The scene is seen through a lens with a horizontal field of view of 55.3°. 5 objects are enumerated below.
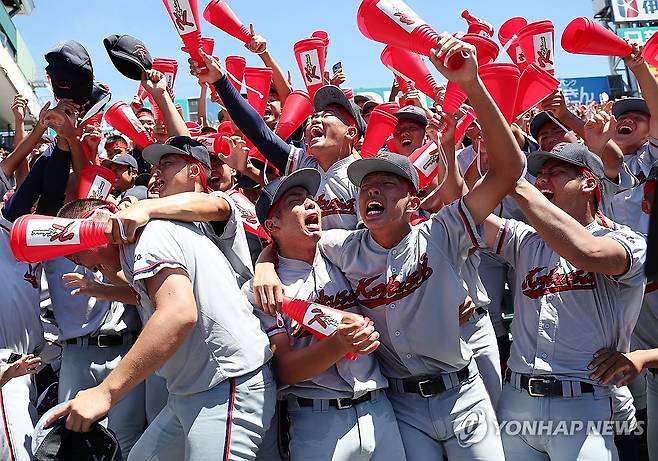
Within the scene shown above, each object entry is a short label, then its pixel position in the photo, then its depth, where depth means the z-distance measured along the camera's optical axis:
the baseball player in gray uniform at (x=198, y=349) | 2.53
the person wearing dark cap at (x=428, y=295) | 2.79
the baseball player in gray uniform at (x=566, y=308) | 2.86
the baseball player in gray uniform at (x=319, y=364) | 2.69
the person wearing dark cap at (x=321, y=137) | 4.21
